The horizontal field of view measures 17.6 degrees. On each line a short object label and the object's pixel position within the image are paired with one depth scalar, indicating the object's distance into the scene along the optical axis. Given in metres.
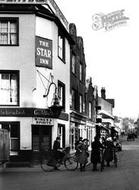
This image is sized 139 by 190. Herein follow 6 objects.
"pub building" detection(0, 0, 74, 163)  24.34
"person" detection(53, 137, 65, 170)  21.59
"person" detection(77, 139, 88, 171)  21.69
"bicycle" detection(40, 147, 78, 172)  21.29
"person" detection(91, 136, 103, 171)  21.53
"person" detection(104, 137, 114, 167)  23.42
